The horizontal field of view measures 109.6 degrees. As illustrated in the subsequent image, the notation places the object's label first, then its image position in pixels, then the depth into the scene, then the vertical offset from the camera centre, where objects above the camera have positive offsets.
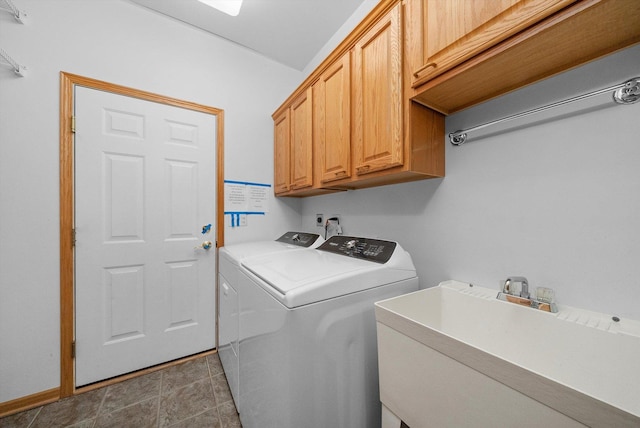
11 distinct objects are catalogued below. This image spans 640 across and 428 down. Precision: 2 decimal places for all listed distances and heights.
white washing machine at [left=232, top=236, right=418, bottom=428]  0.80 -0.50
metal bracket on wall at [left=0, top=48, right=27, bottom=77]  1.32 +0.93
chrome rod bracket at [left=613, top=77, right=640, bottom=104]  0.70 +0.38
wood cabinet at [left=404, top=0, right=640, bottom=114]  0.63 +0.54
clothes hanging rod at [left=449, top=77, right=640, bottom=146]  0.70 +0.40
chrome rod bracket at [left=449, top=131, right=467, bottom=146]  1.12 +0.38
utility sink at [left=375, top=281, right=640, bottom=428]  0.45 -0.41
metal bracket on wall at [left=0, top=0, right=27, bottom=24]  1.37 +1.27
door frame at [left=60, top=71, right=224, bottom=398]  1.53 -0.12
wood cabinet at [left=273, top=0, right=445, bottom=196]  1.07 +0.54
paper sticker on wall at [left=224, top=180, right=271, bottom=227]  2.16 +0.14
